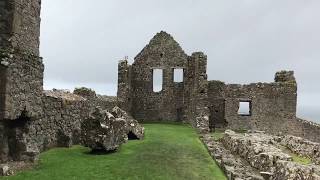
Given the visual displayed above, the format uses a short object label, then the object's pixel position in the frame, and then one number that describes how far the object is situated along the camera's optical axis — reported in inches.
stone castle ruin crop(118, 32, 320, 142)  619.2
